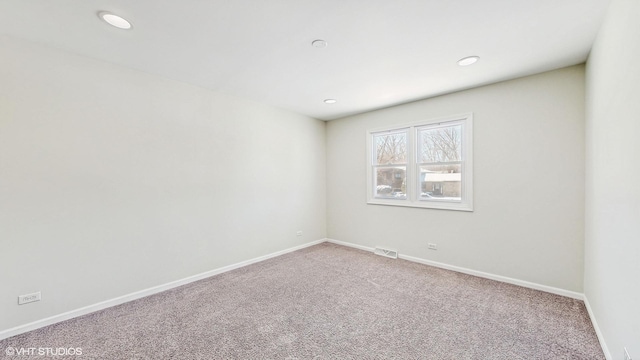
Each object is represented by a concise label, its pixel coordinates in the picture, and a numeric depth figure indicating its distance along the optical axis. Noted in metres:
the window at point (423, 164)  3.45
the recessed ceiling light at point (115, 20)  1.82
